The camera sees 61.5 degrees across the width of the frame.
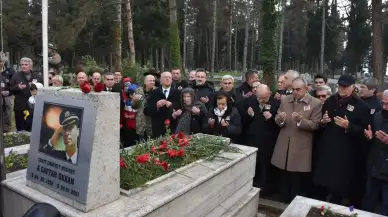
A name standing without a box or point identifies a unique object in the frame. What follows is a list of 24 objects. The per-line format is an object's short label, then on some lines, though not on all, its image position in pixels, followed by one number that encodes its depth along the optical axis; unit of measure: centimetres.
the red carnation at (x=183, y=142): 405
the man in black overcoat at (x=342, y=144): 421
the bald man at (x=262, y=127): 484
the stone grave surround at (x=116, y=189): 246
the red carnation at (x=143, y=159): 325
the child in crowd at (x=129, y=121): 566
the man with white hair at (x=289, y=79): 523
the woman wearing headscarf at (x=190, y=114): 514
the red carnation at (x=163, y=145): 387
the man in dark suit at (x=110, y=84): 616
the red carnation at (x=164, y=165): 332
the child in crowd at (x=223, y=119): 482
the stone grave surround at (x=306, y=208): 336
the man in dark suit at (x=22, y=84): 691
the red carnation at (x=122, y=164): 312
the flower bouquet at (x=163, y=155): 311
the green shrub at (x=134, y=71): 1278
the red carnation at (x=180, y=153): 366
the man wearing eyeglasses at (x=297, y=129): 446
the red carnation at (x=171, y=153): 363
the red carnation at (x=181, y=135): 428
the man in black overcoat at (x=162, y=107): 539
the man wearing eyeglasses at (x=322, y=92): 511
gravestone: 245
